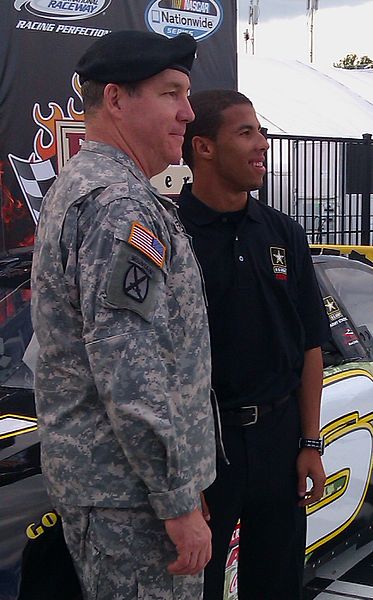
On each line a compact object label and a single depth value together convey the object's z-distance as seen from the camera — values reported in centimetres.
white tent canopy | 1394
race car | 187
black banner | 578
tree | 6378
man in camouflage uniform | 152
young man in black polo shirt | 211
